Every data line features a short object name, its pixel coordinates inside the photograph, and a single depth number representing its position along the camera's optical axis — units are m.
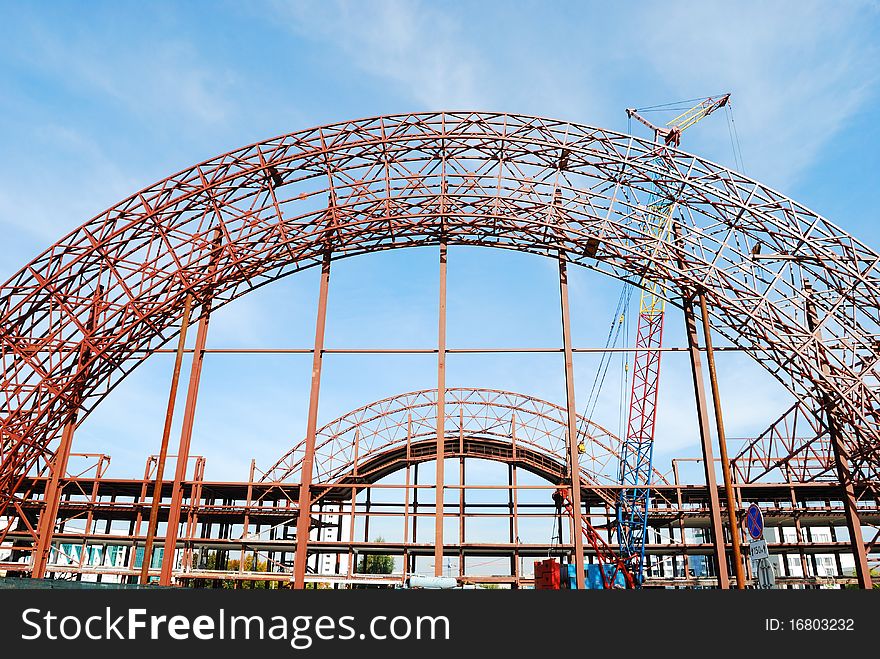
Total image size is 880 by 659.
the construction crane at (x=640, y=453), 28.31
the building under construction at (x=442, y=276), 26.45
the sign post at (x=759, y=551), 13.10
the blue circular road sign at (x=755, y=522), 13.91
